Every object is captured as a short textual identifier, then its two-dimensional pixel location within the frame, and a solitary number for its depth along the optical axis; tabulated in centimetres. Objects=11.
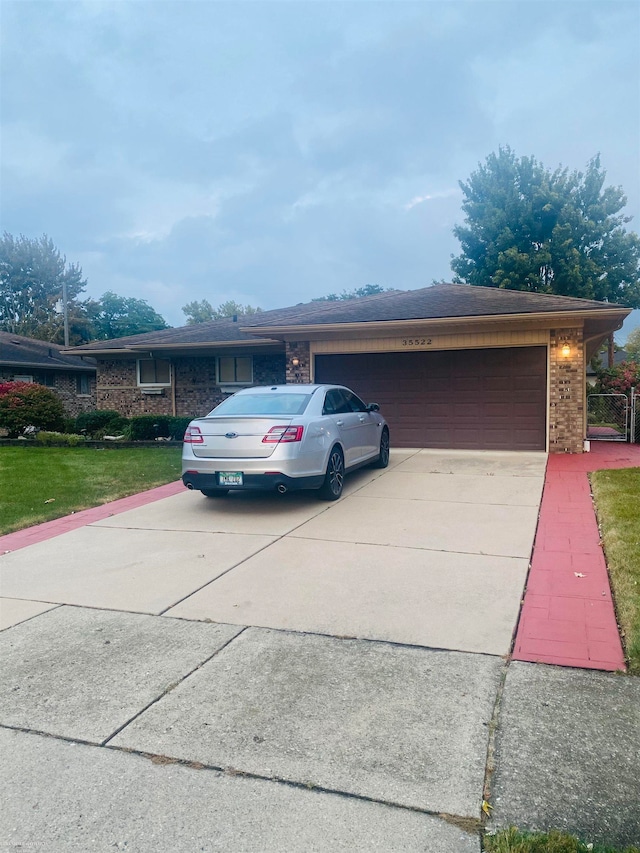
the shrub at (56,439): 1628
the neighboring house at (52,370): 2553
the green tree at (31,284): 5716
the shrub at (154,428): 1638
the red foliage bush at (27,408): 1741
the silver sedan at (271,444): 730
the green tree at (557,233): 3166
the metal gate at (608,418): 1655
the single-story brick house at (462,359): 1279
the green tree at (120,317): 5938
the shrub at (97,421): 1816
